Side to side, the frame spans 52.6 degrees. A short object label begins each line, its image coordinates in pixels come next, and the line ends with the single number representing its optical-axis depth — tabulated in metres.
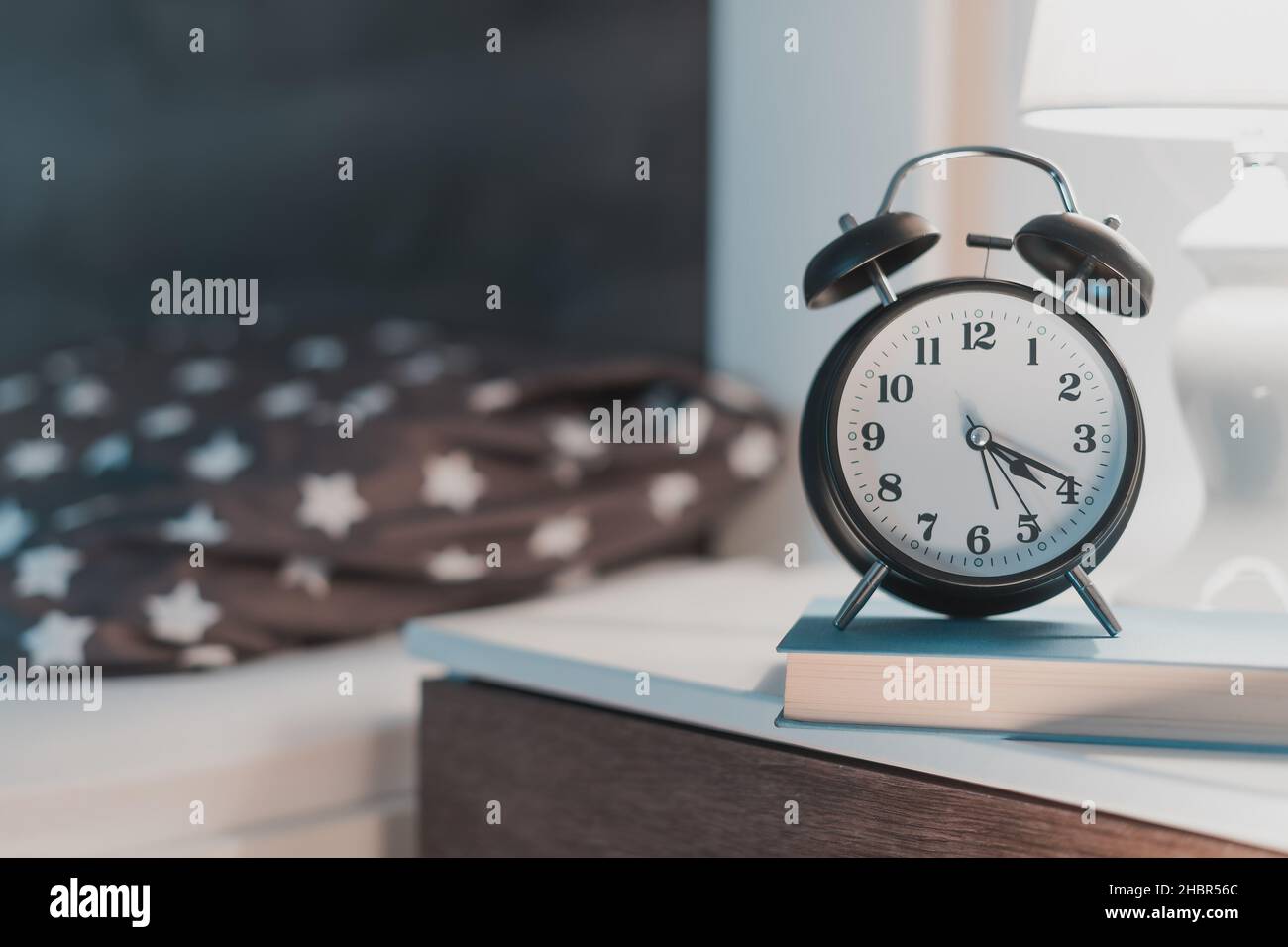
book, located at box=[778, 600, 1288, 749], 0.64
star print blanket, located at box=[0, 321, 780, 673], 1.10
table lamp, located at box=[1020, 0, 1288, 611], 0.81
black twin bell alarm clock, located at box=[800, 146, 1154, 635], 0.72
